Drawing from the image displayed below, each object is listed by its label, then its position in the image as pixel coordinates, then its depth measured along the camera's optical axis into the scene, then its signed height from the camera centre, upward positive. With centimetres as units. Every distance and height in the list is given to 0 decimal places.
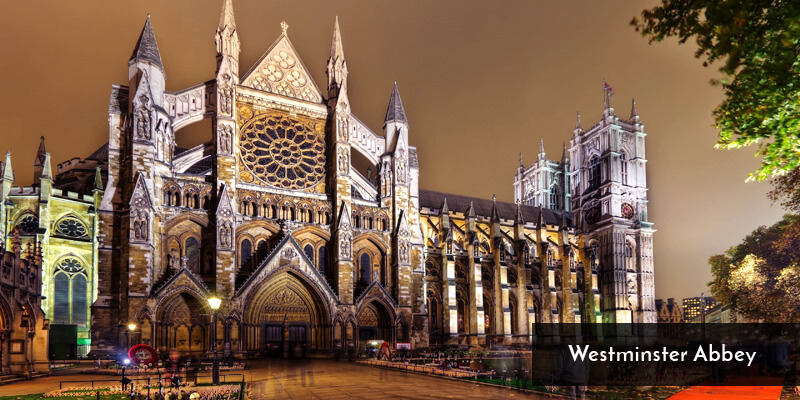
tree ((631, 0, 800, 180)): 802 +274
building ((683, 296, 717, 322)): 15838 -1342
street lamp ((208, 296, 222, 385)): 1933 -142
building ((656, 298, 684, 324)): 10373 -978
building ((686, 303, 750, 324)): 7994 -865
